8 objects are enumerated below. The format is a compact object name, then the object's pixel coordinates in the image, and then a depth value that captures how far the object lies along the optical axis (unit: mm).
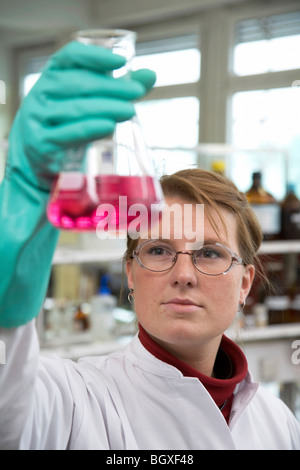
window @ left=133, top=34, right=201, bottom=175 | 4777
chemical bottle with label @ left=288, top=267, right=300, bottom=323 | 3027
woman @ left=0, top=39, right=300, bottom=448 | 710
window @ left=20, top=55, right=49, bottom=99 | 4980
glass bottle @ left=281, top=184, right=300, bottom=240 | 2977
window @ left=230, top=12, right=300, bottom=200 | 4375
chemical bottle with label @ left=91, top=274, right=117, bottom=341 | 2713
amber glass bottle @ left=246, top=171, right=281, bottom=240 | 2838
